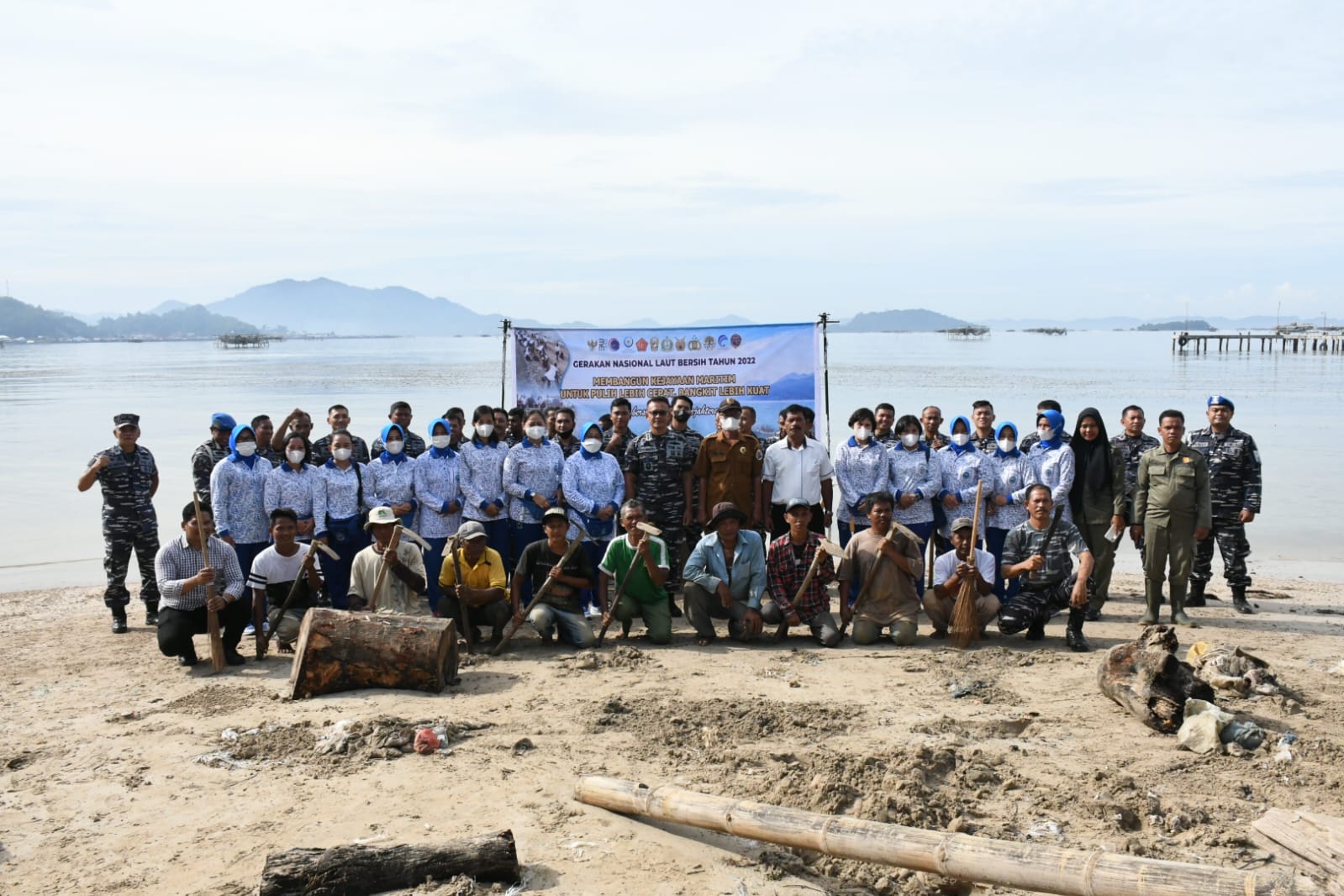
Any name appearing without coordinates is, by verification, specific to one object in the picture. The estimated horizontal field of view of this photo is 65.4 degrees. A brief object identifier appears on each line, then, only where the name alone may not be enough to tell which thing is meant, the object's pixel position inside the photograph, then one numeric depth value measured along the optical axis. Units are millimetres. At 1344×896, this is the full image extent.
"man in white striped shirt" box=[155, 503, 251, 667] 7328
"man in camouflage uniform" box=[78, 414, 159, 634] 8266
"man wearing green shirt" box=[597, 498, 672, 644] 7887
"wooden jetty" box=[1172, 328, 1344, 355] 65312
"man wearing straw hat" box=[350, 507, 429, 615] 7566
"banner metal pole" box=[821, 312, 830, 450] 9961
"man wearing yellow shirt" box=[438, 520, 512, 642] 7742
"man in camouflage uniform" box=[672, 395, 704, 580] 8875
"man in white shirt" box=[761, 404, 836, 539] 8695
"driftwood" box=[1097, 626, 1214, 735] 5898
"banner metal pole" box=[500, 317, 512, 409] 10258
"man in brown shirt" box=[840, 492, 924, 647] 7797
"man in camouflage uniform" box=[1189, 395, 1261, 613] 8867
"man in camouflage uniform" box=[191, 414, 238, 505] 8570
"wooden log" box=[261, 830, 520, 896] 4152
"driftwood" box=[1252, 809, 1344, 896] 4230
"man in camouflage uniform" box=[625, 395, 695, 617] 8703
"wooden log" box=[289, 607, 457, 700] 6590
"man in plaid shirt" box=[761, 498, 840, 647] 7945
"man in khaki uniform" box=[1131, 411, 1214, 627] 8211
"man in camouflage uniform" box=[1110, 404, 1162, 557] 8977
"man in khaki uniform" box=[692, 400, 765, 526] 8664
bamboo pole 3664
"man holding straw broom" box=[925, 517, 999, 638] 7801
